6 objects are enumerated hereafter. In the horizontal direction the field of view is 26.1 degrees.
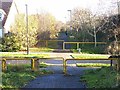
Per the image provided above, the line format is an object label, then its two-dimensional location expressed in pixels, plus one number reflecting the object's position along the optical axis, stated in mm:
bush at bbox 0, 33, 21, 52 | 30520
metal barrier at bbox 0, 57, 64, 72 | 12778
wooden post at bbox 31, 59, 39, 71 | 13156
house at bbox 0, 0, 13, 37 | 35213
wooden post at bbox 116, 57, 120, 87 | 8097
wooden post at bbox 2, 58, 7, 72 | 12589
